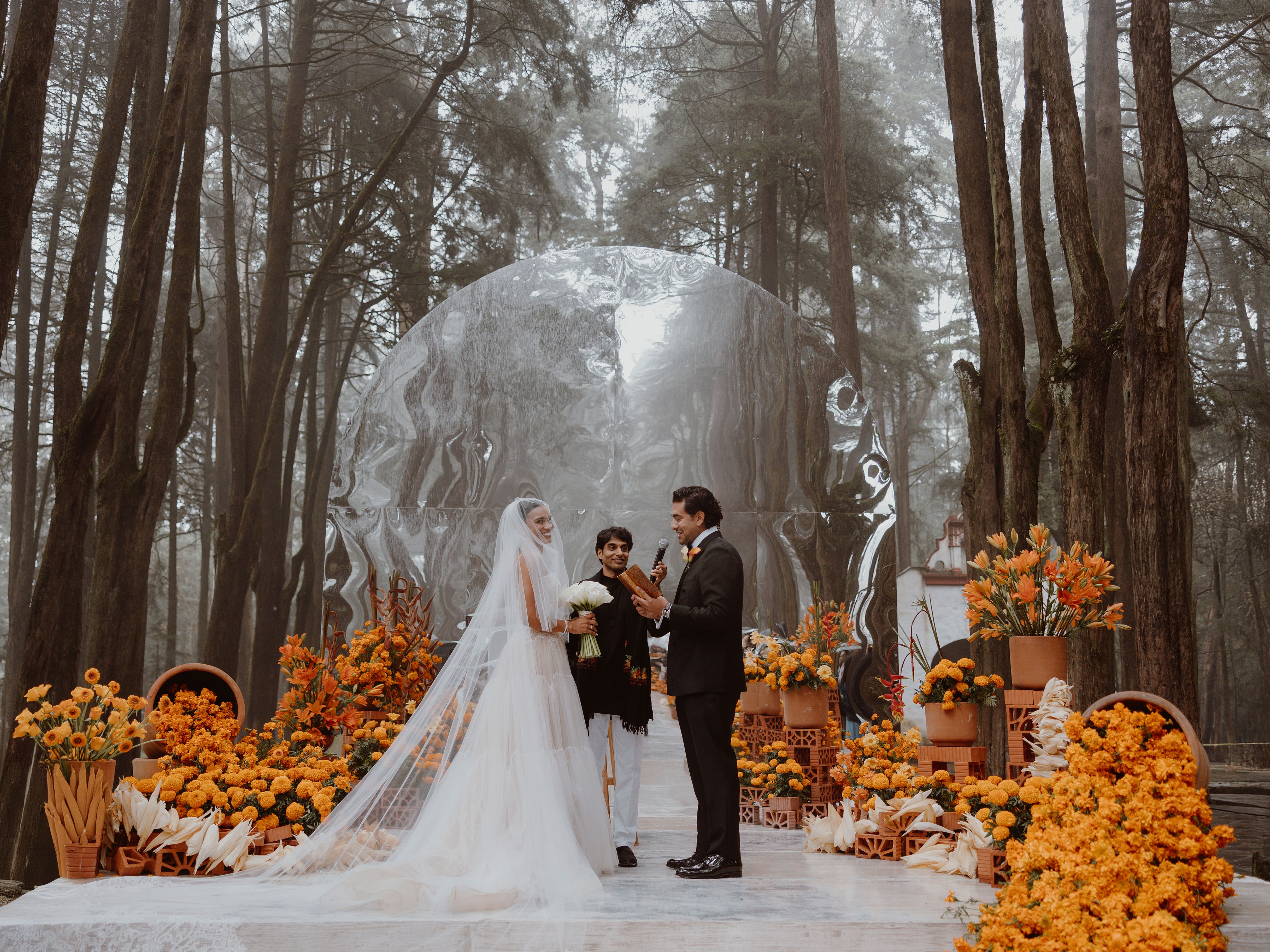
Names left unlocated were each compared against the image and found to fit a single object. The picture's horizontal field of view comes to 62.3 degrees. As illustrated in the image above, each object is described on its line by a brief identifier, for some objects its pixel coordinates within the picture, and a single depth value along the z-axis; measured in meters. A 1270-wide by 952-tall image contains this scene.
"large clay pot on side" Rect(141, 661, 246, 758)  5.68
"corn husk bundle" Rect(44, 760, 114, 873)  4.49
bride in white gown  4.04
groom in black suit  4.74
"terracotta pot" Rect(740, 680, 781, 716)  7.70
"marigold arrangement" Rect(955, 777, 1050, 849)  4.31
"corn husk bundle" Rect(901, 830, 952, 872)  4.98
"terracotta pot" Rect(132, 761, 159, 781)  5.26
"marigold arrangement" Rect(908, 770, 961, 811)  5.29
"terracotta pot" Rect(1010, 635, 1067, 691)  4.72
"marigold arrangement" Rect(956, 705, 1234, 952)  3.10
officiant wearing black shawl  5.37
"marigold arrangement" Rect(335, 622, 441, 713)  6.71
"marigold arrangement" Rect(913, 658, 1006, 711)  5.14
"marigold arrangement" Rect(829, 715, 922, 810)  5.44
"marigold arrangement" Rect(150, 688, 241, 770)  5.31
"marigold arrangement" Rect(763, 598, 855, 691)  6.59
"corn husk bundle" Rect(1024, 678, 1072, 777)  4.42
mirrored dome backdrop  10.38
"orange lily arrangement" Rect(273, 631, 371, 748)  6.08
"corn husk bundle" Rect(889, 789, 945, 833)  5.23
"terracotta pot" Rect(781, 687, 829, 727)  6.60
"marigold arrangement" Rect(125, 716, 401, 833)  4.95
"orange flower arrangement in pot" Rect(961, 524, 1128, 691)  4.73
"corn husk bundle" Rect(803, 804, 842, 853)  5.54
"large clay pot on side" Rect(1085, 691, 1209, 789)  3.89
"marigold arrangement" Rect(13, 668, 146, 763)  4.43
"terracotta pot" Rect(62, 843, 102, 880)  4.50
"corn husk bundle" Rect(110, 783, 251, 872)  4.68
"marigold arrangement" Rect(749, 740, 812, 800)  6.52
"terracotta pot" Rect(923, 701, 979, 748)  5.19
